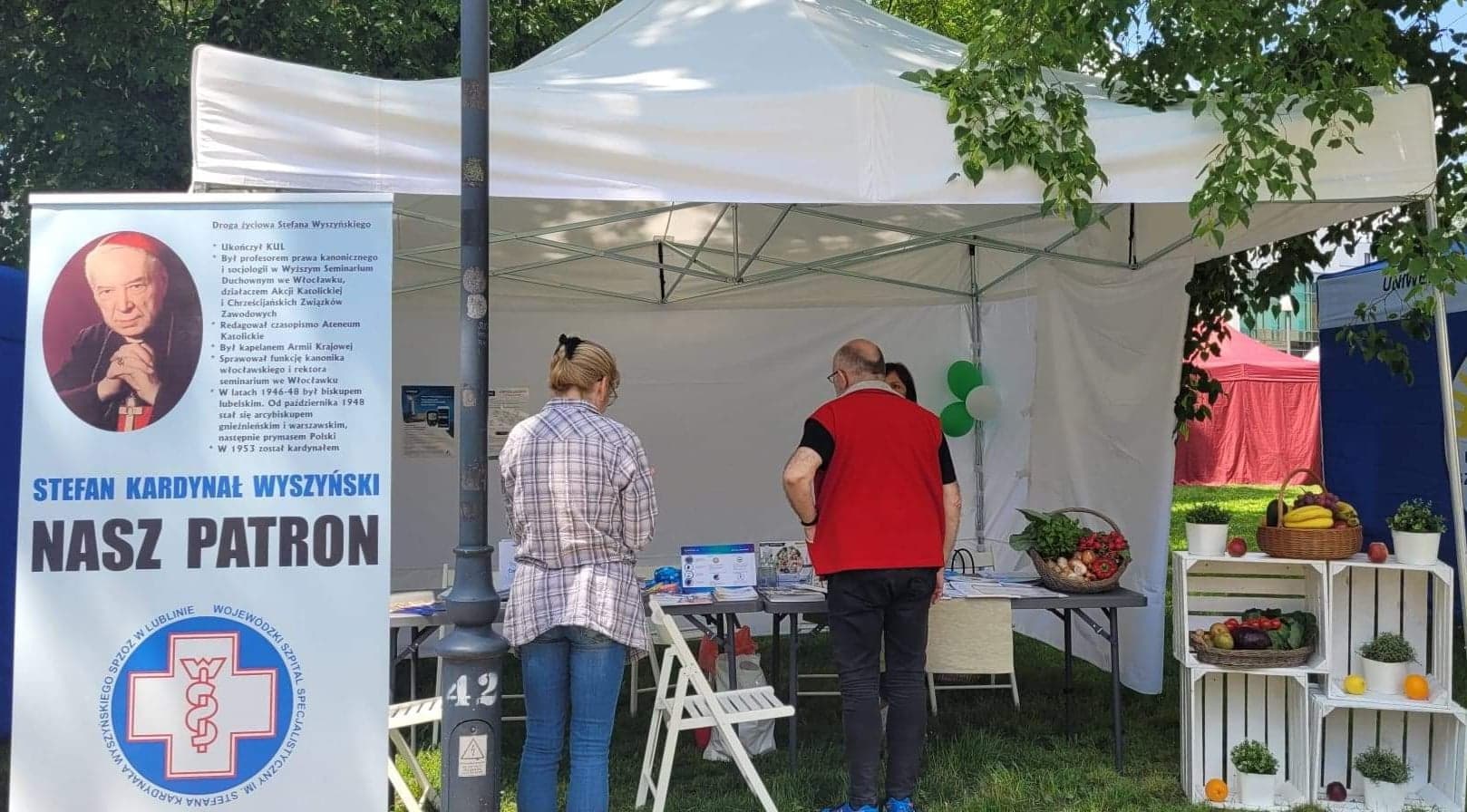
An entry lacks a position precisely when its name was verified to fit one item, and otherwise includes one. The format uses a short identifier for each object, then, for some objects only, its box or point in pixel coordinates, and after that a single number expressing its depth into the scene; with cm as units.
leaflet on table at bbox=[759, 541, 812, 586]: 443
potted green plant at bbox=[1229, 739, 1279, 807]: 354
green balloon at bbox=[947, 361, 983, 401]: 638
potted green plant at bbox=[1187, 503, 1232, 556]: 362
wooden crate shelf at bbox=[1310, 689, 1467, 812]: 343
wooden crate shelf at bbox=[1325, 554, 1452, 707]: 344
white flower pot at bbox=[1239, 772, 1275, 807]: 354
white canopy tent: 315
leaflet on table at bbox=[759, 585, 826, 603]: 390
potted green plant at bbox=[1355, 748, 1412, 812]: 344
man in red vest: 326
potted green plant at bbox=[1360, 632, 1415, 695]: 347
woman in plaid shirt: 279
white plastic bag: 417
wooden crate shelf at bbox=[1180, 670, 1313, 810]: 366
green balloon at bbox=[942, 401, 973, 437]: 638
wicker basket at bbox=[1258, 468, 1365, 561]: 347
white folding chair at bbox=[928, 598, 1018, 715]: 398
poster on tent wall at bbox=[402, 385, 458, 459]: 626
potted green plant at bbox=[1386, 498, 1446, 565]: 339
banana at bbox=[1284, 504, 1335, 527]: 352
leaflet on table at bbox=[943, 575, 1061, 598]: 398
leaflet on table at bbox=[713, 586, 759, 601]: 393
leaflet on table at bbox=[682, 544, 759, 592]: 409
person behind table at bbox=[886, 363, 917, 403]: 448
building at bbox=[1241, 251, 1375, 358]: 2466
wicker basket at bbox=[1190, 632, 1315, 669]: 350
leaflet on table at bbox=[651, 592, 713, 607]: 385
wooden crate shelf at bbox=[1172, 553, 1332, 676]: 367
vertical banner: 258
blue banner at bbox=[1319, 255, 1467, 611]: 684
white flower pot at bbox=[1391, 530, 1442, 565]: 339
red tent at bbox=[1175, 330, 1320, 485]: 1630
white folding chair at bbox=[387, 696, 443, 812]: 325
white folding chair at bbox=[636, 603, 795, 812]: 327
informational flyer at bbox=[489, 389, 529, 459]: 632
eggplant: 351
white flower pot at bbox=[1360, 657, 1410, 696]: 347
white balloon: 623
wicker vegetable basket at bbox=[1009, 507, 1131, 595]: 395
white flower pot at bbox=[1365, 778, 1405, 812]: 346
